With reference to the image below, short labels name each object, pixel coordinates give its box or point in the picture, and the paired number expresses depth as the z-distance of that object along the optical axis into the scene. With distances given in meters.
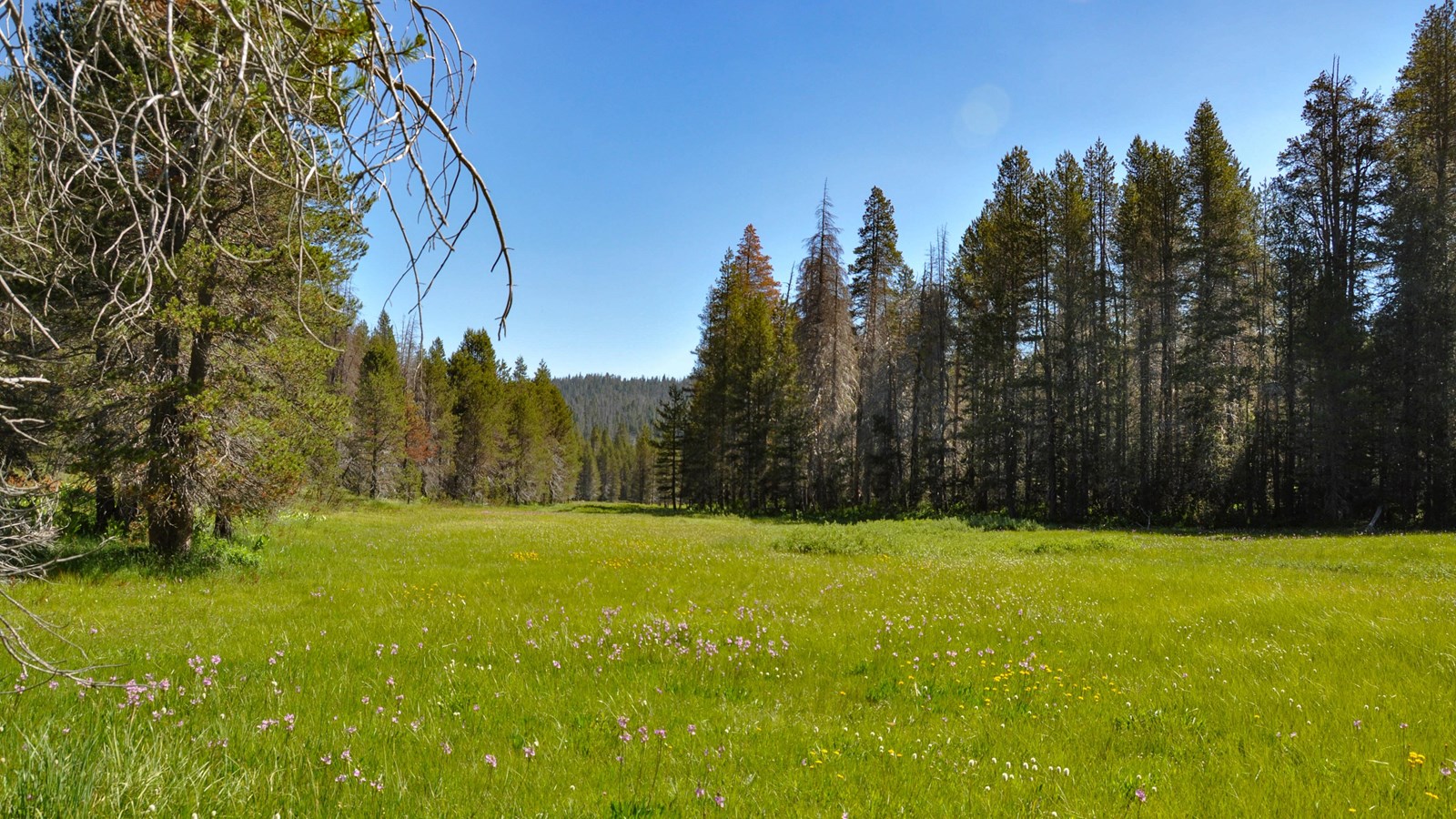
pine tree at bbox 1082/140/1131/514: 36.34
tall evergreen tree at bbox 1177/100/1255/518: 32.91
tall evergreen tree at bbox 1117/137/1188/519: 35.16
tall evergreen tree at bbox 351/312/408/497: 49.06
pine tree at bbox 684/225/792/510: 48.31
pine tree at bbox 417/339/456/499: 61.59
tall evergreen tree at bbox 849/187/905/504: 44.09
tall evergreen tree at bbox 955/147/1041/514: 39.62
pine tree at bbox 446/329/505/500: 62.25
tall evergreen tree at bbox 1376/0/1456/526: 26.40
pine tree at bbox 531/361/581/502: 76.06
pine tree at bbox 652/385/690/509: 67.94
